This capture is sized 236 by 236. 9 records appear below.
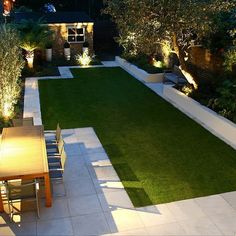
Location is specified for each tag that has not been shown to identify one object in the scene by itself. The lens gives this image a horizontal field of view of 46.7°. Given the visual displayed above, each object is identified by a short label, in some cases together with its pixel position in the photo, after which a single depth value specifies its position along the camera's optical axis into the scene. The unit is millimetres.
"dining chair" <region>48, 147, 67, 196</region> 5728
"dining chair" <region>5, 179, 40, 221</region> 5043
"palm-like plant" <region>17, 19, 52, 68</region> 15595
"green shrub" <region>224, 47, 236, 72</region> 8144
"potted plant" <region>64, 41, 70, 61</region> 18565
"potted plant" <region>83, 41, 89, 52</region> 18900
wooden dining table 5037
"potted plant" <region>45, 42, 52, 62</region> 18237
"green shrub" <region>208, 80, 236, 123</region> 8540
